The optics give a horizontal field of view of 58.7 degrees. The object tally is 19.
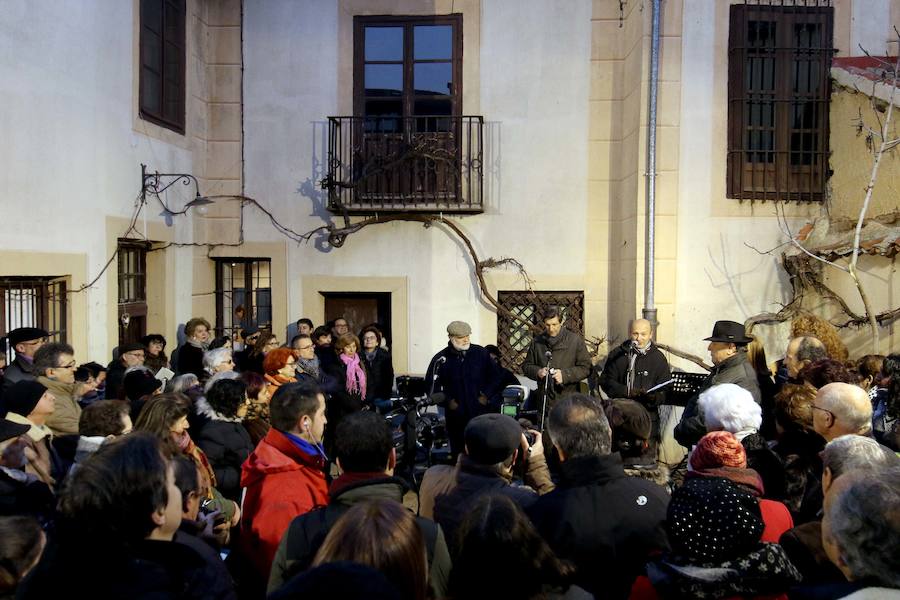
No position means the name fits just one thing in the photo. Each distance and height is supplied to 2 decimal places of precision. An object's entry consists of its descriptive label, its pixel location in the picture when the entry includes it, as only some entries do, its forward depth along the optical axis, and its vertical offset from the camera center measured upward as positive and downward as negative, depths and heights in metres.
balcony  9.87 +1.36
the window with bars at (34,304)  6.75 -0.27
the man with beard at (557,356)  6.96 -0.68
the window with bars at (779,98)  9.13 +2.10
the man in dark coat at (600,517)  2.67 -0.80
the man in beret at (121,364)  6.48 -0.76
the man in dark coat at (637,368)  6.65 -0.74
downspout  9.04 +1.00
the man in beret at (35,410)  3.88 -0.69
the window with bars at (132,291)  8.66 -0.18
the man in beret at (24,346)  5.72 -0.53
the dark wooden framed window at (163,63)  8.73 +2.42
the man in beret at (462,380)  6.76 -0.87
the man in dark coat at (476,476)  2.91 -0.74
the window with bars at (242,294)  10.57 -0.24
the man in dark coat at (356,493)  2.47 -0.74
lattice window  10.31 -0.49
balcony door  9.91 +2.22
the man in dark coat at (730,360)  5.28 -0.54
